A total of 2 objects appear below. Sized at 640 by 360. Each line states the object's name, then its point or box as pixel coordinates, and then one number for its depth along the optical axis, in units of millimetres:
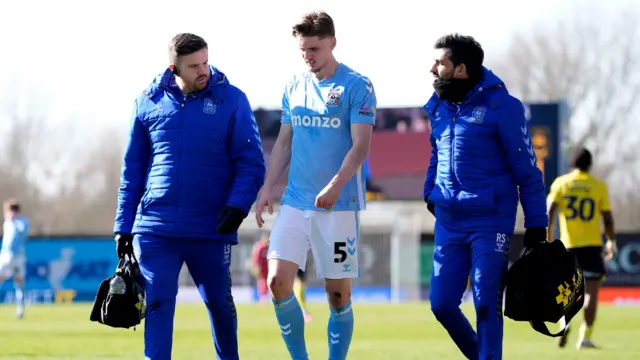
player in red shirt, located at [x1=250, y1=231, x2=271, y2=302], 34531
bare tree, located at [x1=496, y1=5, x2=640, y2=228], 58531
